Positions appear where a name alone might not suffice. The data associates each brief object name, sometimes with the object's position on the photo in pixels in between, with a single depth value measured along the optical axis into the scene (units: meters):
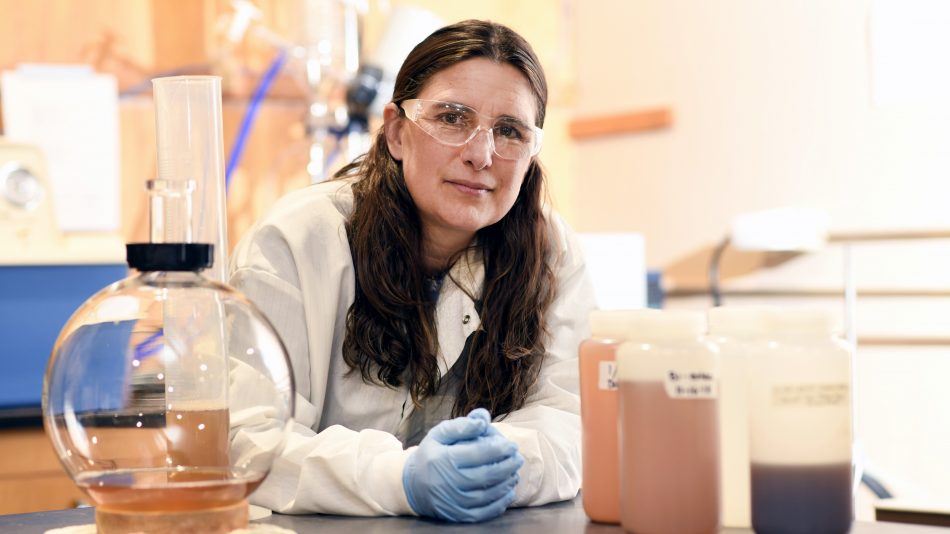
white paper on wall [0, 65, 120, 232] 2.71
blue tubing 3.14
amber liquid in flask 0.87
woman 1.43
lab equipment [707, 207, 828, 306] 3.07
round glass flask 0.89
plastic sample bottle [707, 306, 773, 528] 0.90
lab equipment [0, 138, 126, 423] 2.24
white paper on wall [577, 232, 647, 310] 2.95
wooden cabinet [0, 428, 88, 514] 2.25
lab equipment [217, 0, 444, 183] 3.04
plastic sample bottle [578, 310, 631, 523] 0.98
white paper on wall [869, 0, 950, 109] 3.04
